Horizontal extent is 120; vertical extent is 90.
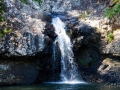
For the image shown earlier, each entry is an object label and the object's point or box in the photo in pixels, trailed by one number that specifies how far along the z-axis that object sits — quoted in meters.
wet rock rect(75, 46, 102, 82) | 24.02
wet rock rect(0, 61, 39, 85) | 20.64
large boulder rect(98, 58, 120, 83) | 21.73
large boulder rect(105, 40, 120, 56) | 22.03
